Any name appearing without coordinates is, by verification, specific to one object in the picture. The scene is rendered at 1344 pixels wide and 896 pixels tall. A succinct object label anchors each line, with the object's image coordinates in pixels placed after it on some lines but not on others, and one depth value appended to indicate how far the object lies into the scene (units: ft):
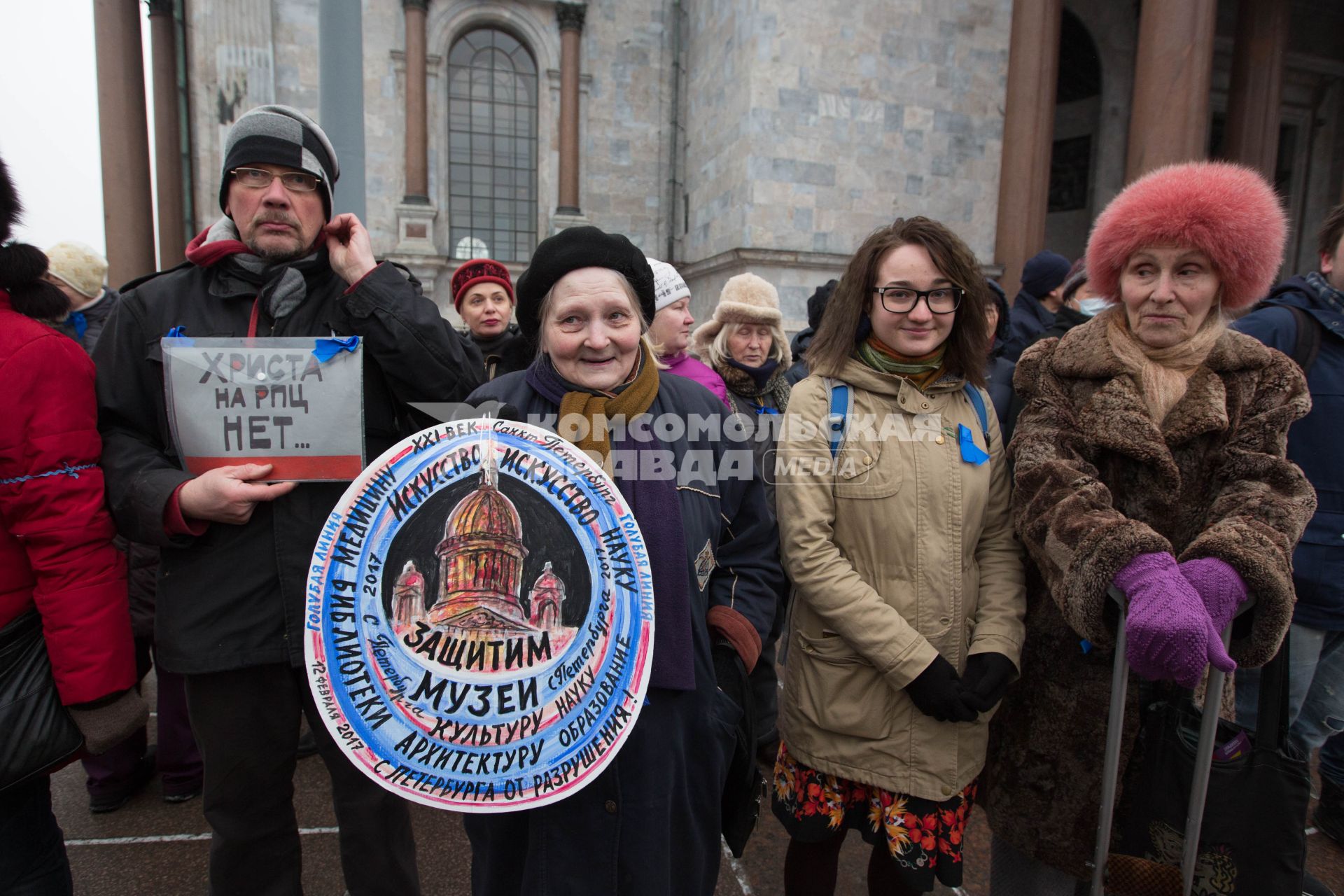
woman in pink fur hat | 5.23
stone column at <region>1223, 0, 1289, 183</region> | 38.45
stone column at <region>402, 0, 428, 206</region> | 40.04
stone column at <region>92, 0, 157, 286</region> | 34.73
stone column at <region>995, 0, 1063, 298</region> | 32.63
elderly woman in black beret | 5.11
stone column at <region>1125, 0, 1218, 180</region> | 25.67
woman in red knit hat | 13.47
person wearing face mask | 12.30
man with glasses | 5.76
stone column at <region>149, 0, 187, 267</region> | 37.70
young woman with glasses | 6.24
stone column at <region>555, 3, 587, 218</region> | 42.16
